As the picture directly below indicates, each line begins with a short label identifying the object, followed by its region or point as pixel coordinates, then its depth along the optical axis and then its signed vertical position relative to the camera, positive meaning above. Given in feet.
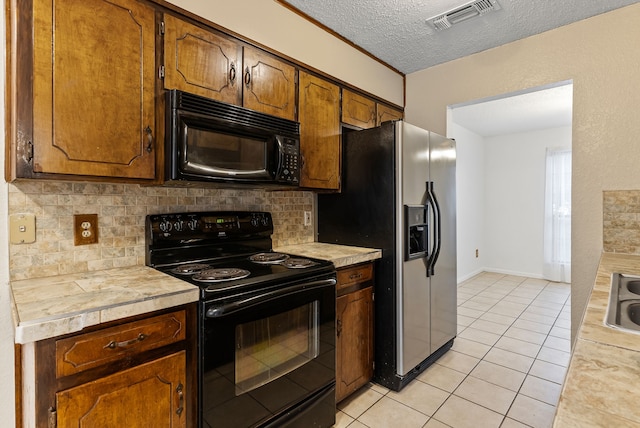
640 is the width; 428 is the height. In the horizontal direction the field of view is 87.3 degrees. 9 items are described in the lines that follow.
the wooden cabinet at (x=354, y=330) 6.59 -2.49
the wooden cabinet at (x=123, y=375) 3.30 -1.81
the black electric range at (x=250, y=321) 4.38 -1.64
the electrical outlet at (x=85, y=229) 5.00 -0.30
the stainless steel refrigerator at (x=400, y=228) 7.24 -0.42
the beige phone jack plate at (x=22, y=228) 4.49 -0.26
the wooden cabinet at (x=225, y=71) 5.22 +2.45
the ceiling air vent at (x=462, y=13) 6.81 +4.21
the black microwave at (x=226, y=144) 4.91 +1.09
